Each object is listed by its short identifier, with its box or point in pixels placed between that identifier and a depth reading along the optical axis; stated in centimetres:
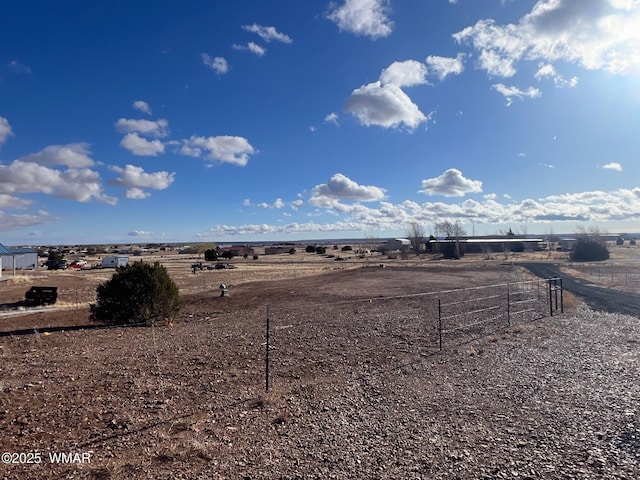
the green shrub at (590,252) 6634
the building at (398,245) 12006
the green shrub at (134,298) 1694
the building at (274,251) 11742
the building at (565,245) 11256
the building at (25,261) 6543
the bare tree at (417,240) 10823
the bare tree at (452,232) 10804
